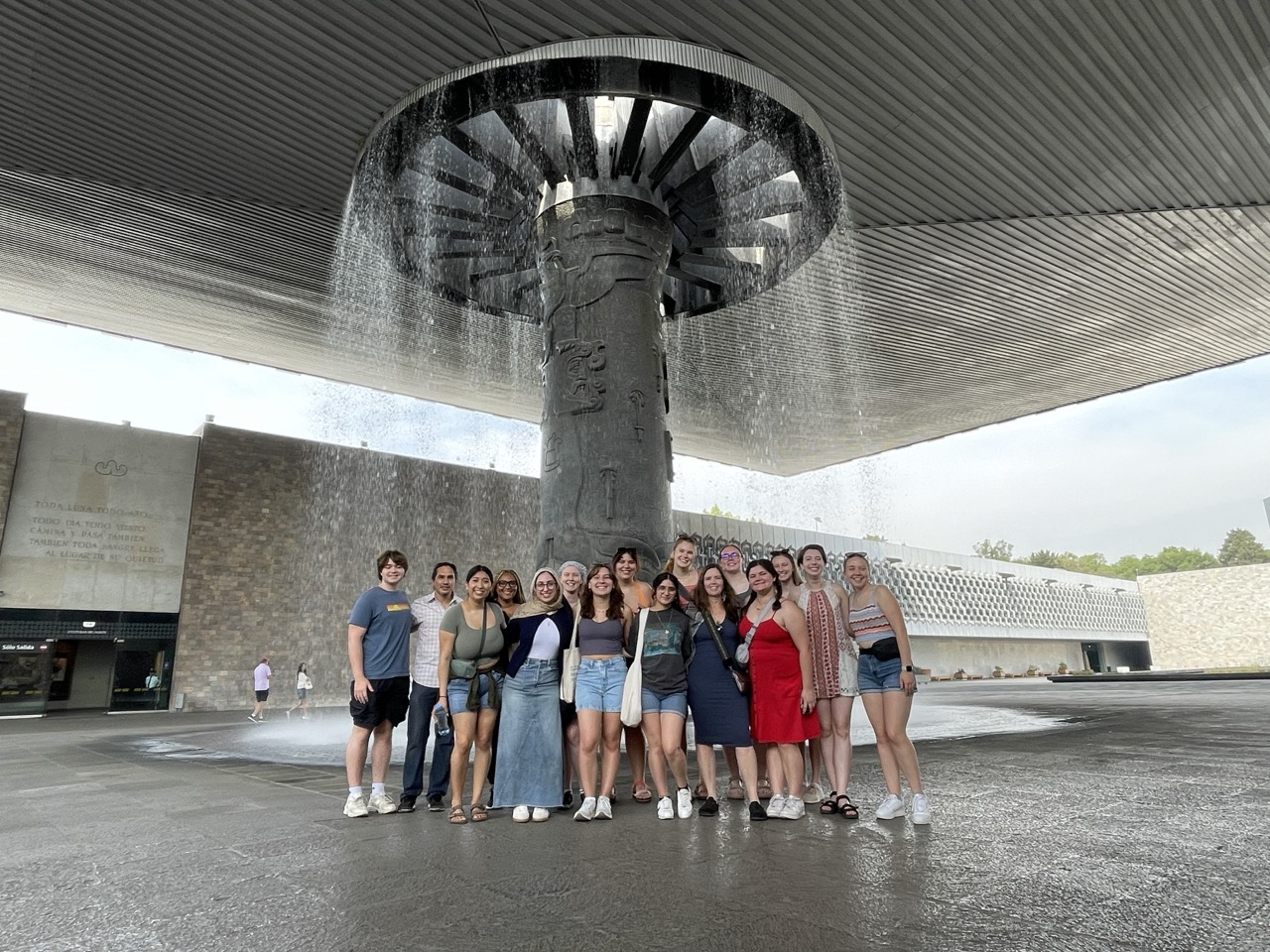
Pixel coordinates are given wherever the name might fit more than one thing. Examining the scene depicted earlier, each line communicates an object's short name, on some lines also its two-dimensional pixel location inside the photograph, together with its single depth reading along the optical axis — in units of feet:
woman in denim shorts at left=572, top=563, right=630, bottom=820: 14.89
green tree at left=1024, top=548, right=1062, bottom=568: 318.49
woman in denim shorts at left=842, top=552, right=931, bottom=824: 13.37
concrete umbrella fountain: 27.45
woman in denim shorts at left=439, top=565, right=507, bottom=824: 14.94
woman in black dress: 14.55
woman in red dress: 14.28
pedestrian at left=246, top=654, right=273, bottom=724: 54.49
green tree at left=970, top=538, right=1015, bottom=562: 311.06
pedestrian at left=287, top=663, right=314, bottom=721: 56.85
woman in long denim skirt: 14.48
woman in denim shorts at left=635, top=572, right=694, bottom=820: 14.67
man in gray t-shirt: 14.88
